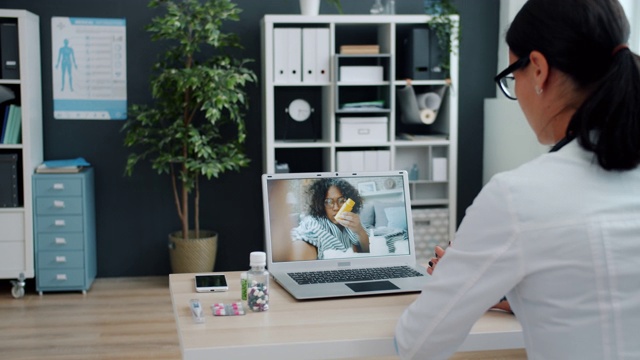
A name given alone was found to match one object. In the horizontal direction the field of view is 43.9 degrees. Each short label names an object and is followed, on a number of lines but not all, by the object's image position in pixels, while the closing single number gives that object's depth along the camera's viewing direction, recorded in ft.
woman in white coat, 3.96
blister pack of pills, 6.35
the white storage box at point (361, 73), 16.12
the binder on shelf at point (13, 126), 15.66
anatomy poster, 16.74
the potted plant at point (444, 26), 16.12
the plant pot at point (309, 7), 16.10
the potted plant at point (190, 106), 15.29
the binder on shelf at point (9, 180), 15.55
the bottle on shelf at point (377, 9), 16.66
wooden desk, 5.59
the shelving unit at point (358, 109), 16.06
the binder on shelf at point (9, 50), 15.48
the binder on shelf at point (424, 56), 16.19
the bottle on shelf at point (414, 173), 16.81
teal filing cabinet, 15.76
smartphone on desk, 7.15
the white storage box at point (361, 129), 16.21
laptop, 7.72
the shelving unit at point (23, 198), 15.55
